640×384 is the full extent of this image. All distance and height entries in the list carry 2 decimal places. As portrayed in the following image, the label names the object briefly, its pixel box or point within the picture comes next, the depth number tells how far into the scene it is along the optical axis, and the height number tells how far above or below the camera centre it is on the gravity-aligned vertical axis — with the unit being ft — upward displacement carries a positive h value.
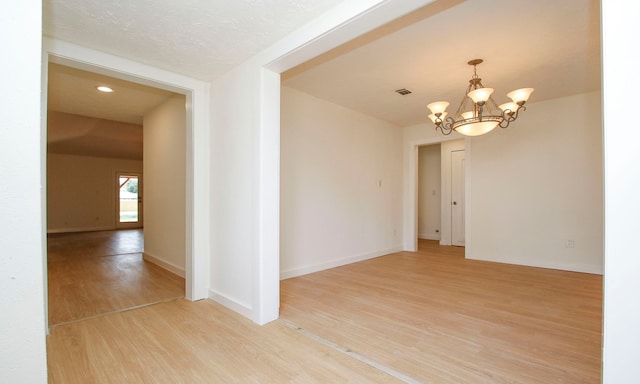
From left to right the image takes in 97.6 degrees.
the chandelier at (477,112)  9.27 +2.98
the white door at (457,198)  21.46 -0.54
